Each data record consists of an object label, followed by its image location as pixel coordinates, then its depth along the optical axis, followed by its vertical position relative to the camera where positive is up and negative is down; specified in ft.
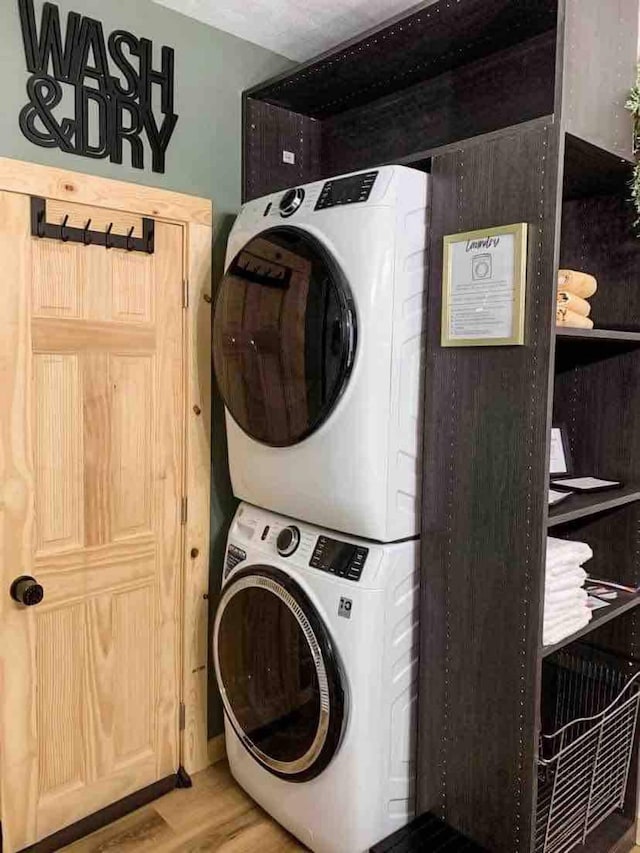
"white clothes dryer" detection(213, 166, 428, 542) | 5.47 +0.31
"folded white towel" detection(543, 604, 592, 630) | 5.45 -1.90
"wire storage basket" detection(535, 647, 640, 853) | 5.93 -3.36
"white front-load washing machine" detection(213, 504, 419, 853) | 5.73 -2.62
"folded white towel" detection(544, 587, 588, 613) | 5.48 -1.77
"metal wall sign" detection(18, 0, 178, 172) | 5.95 +2.67
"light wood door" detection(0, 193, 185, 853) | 6.14 -1.37
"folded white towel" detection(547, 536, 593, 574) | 5.66 -1.45
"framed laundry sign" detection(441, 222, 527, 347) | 5.04 +0.75
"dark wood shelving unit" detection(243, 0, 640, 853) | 5.07 +0.13
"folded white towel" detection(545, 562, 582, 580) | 5.56 -1.55
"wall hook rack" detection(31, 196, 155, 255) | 6.02 +1.33
